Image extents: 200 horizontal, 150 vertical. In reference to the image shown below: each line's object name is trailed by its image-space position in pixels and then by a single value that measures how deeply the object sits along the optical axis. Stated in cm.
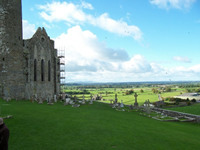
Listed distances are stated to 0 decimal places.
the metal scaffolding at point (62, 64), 4458
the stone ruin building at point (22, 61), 2931
